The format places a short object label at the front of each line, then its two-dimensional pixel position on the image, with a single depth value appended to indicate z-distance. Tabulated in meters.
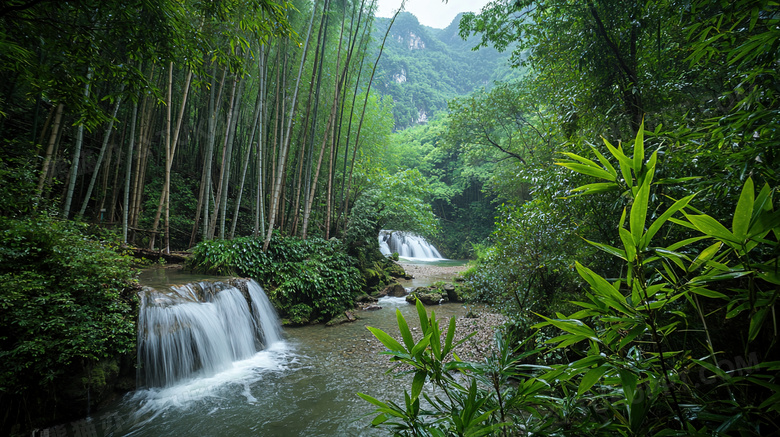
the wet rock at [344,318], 5.92
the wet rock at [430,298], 7.31
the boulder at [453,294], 7.76
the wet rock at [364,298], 7.37
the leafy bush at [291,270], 5.54
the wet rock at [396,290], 8.43
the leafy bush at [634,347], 0.58
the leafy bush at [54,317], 2.31
